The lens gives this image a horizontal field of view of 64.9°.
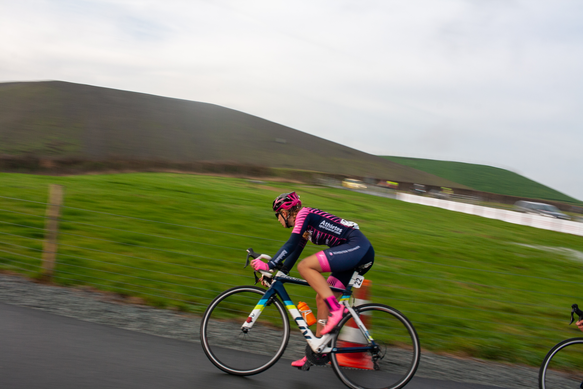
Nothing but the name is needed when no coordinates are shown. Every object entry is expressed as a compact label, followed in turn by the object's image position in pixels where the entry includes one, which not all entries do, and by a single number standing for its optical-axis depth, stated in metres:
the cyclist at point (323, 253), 3.69
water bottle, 3.82
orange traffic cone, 3.74
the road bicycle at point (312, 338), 3.71
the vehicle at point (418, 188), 51.09
